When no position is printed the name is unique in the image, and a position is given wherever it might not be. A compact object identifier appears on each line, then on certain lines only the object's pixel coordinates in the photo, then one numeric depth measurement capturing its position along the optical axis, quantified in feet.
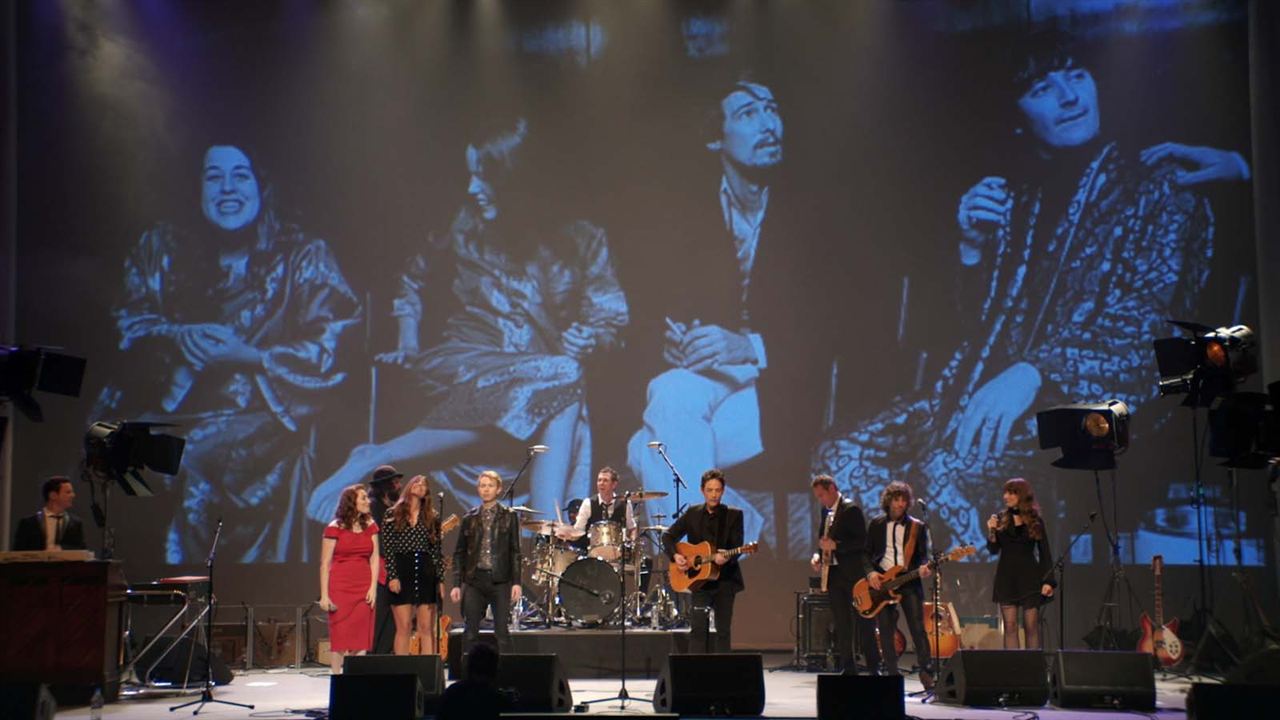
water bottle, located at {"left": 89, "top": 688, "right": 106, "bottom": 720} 27.27
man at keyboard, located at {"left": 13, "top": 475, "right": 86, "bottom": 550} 35.12
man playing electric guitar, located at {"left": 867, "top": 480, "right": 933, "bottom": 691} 33.91
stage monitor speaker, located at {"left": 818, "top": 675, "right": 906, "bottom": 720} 23.21
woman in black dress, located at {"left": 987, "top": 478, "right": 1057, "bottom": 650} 33.78
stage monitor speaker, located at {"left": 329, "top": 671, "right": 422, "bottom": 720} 22.82
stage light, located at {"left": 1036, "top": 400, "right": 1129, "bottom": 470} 34.55
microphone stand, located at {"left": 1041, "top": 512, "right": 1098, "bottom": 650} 33.47
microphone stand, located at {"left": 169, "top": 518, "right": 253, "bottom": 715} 30.55
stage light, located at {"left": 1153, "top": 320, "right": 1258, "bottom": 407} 32.42
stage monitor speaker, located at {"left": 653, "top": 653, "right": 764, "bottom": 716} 26.94
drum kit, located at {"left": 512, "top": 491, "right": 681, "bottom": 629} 38.47
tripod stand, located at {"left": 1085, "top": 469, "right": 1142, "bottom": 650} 38.58
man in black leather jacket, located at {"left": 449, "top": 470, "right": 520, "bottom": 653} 34.60
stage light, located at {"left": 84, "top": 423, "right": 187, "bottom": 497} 34.47
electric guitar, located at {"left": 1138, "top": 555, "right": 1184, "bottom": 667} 37.60
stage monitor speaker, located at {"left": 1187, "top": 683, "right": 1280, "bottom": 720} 19.84
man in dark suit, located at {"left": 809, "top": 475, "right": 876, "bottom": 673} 34.40
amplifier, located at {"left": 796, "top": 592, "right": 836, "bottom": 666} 40.24
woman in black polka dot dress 32.94
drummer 39.70
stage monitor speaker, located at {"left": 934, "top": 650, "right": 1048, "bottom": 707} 28.55
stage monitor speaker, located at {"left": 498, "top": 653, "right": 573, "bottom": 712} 26.25
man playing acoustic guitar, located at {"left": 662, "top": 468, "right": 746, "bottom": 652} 32.24
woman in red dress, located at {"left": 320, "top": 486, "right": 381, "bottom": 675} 32.19
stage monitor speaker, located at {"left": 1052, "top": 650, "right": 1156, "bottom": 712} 28.66
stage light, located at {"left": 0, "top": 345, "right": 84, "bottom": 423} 32.65
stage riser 37.37
